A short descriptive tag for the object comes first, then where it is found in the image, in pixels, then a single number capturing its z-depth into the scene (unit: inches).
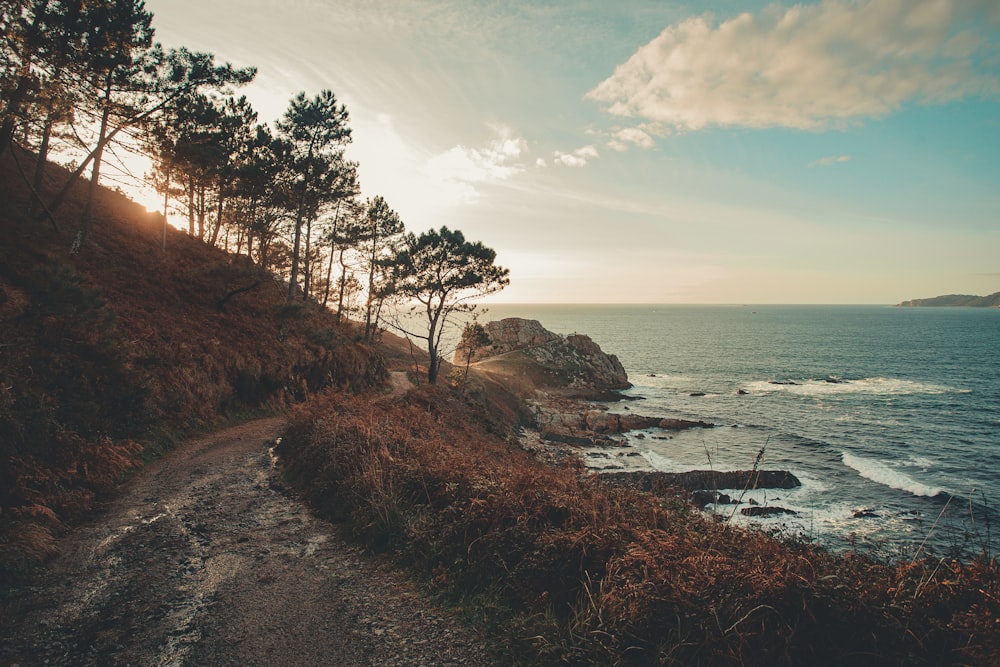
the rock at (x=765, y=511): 954.7
